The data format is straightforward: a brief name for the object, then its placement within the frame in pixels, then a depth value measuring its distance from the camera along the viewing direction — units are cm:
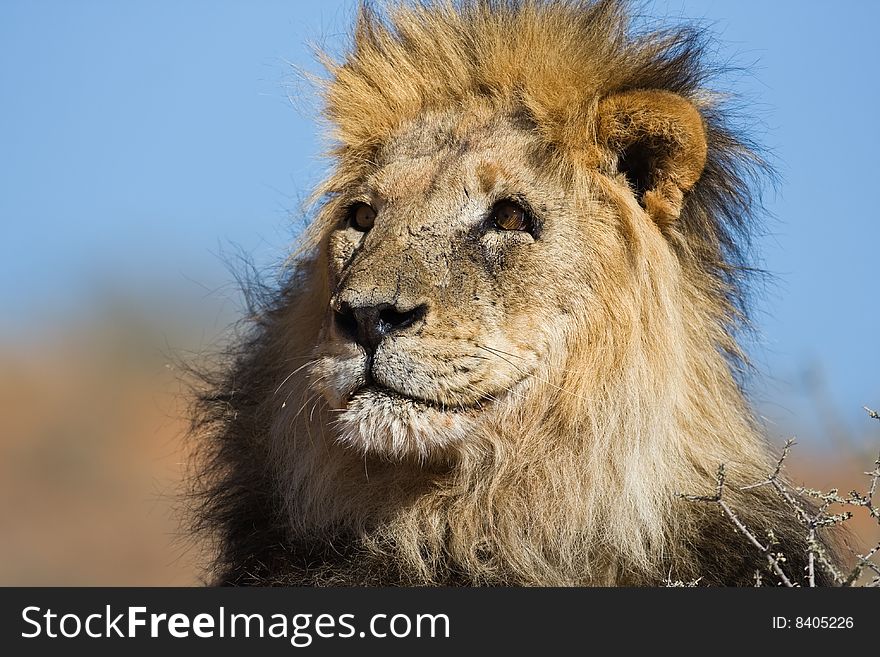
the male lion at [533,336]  905
